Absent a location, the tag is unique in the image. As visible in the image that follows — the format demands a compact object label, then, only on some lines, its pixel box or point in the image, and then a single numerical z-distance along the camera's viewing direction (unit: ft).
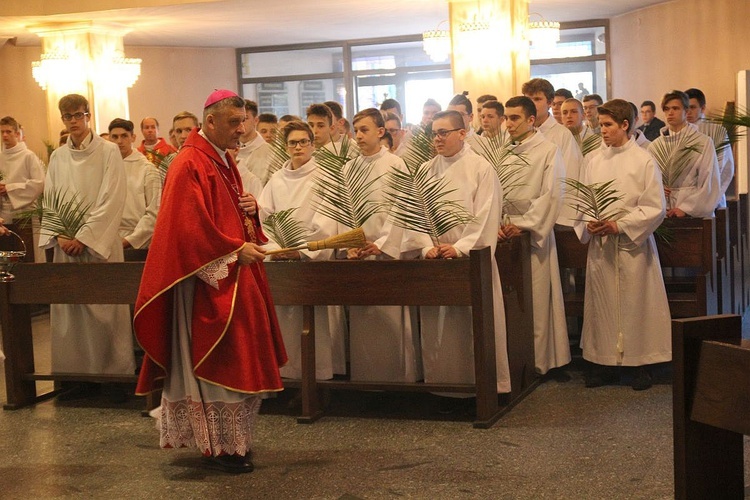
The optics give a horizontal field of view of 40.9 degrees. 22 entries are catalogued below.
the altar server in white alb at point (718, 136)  25.50
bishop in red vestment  14.65
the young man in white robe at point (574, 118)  25.39
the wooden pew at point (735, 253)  25.14
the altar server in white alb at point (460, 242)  18.02
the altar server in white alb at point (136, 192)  24.47
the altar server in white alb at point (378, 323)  18.99
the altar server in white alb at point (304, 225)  19.47
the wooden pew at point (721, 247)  22.53
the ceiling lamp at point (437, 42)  39.58
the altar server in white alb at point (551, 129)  22.82
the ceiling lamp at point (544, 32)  37.93
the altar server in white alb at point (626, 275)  19.51
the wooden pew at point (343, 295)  17.25
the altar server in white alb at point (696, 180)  23.32
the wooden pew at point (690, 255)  20.27
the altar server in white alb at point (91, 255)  20.93
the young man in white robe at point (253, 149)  25.50
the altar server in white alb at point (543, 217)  20.20
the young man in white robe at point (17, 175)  33.32
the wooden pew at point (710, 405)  8.13
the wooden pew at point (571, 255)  21.31
